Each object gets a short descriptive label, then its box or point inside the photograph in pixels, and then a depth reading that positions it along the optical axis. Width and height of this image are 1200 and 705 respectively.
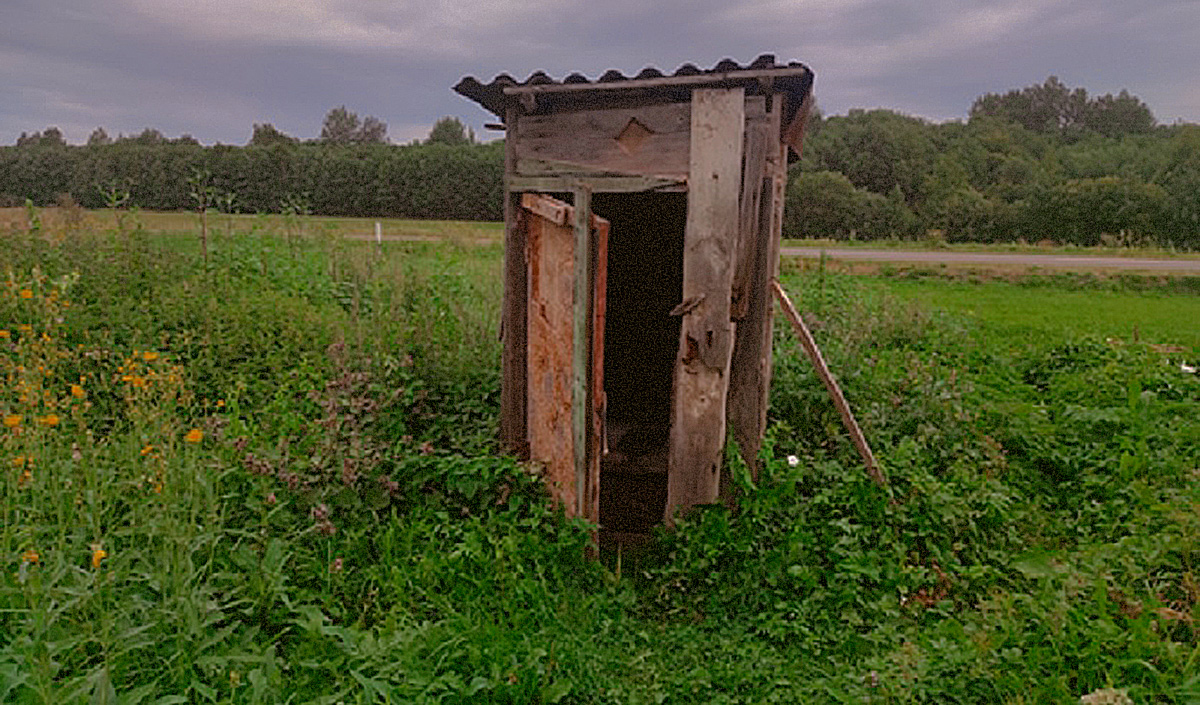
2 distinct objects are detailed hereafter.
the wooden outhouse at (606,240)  5.05
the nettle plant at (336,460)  4.75
